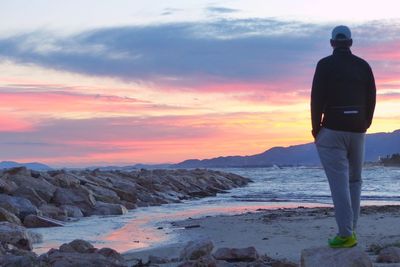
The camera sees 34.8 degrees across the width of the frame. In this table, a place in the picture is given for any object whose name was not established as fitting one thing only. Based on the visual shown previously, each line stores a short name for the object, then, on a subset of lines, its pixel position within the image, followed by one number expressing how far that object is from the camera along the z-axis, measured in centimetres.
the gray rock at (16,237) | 920
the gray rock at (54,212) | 1474
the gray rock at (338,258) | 514
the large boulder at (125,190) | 2128
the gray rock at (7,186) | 1558
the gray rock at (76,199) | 1675
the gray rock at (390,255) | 649
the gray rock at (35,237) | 1038
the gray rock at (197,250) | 761
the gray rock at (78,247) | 803
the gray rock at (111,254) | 748
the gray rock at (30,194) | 1597
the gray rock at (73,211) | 1566
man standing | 525
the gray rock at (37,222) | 1294
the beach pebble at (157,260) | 740
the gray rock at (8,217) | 1205
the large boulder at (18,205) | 1353
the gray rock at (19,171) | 1956
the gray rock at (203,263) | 622
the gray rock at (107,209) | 1656
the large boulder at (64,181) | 1933
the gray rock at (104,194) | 1934
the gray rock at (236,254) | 701
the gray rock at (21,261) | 628
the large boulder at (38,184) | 1684
